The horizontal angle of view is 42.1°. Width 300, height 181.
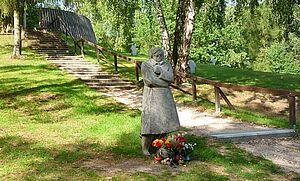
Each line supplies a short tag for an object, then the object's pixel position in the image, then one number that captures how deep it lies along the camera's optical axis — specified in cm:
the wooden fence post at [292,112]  1018
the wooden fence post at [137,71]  1713
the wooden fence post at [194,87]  1376
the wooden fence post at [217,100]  1241
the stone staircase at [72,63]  1672
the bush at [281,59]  4944
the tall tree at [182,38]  1573
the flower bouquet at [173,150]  718
